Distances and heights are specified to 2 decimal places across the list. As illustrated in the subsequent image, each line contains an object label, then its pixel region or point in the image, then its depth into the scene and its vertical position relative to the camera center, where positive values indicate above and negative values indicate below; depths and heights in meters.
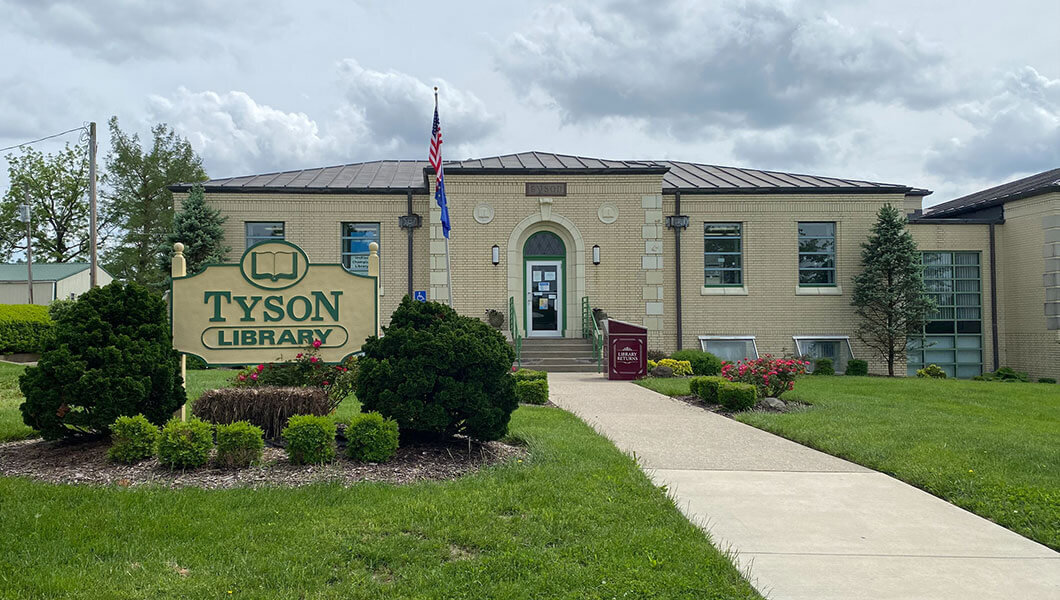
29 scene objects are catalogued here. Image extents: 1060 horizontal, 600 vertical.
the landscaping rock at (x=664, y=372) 17.03 -1.58
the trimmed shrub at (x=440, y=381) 6.59 -0.69
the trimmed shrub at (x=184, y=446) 5.97 -1.14
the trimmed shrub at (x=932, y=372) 19.97 -1.96
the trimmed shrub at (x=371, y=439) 6.27 -1.15
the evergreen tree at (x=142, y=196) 36.25 +5.95
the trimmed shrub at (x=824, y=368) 20.08 -1.81
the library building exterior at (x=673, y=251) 20.59 +1.61
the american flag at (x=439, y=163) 16.31 +3.35
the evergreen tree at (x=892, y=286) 20.59 +0.48
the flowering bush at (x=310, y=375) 7.73 -0.73
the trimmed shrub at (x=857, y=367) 20.45 -1.82
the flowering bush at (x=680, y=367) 17.25 -1.49
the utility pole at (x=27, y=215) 34.16 +4.69
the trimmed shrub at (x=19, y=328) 22.73 -0.53
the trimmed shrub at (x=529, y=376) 12.23 -1.21
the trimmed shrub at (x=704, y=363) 17.50 -1.43
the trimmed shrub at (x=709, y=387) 11.77 -1.38
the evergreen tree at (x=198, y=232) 19.80 +2.19
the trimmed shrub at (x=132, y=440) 6.11 -1.11
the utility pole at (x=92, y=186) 24.09 +4.27
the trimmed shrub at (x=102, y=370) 6.41 -0.54
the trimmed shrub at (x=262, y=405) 7.11 -0.96
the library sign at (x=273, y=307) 7.52 +0.03
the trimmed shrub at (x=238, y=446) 6.01 -1.15
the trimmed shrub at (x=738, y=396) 11.02 -1.42
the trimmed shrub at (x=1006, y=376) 20.59 -2.16
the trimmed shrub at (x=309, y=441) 6.15 -1.14
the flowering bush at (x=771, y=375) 11.88 -1.18
